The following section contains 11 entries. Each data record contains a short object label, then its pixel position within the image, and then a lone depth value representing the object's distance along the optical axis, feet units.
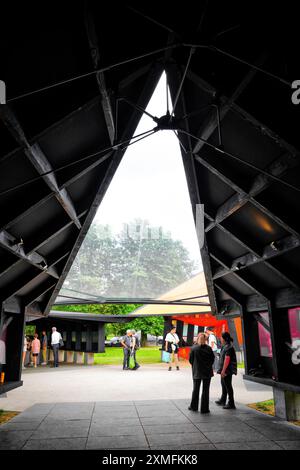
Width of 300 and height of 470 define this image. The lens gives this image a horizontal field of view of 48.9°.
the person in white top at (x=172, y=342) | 57.67
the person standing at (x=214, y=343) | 52.86
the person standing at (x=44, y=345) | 66.90
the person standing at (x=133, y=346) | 53.39
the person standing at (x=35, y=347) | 58.39
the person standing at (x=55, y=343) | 56.73
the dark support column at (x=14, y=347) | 27.27
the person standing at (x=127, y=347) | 52.60
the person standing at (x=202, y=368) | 24.23
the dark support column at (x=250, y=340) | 27.76
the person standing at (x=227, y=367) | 25.70
